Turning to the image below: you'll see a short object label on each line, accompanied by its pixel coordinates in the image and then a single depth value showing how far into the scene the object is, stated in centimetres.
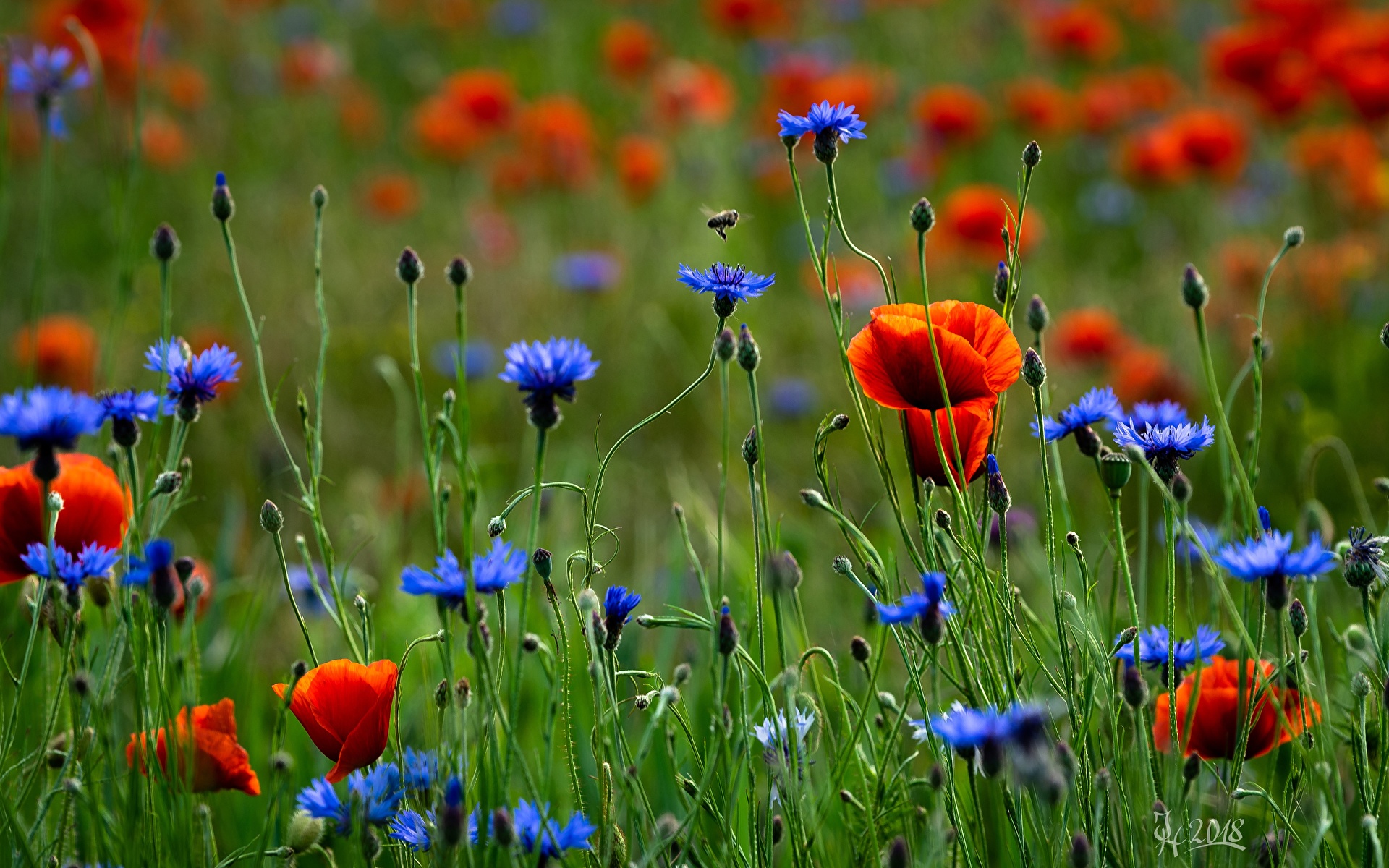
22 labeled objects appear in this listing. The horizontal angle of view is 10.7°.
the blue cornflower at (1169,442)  268
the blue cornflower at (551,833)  263
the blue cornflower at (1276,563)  260
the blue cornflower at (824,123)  269
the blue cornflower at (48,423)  266
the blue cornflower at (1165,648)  270
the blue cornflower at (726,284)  268
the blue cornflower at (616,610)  269
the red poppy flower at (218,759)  272
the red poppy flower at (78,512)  273
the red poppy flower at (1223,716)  272
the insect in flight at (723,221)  272
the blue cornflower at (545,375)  264
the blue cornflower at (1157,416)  273
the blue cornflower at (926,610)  260
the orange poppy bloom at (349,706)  268
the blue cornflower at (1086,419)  271
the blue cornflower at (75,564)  265
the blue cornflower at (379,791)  266
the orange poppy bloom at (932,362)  269
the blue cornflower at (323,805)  266
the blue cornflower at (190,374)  271
